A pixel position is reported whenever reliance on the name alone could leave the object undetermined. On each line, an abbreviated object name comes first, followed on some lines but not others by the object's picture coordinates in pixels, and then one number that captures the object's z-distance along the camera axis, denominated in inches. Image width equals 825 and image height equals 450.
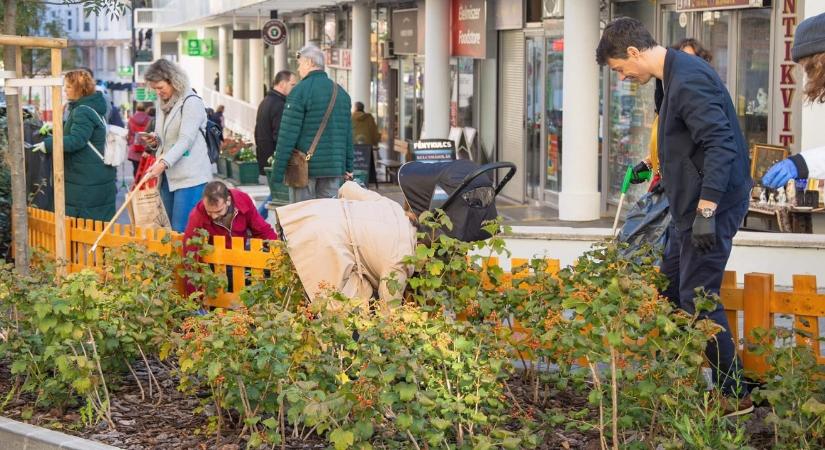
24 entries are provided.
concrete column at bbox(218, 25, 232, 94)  2192.4
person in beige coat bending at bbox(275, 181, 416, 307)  272.8
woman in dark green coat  446.3
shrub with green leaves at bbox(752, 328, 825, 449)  211.6
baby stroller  279.3
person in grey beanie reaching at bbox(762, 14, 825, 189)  201.9
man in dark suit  237.1
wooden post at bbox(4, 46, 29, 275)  354.6
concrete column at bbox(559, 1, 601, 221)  665.0
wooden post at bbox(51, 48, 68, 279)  357.4
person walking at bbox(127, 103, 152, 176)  833.3
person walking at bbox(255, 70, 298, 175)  498.3
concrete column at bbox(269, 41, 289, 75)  1577.3
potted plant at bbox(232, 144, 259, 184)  1030.4
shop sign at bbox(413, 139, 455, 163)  704.4
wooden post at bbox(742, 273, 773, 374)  261.3
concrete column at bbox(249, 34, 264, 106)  1749.5
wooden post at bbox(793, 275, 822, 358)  256.2
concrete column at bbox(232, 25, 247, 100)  1990.7
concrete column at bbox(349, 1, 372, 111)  1149.1
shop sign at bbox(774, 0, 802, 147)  508.1
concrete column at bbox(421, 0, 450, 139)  904.3
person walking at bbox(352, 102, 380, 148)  991.0
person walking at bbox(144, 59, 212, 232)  407.8
